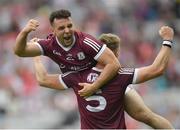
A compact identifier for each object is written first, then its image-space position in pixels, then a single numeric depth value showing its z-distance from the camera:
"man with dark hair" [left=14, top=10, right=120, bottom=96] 16.97
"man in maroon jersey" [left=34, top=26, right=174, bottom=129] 17.37
